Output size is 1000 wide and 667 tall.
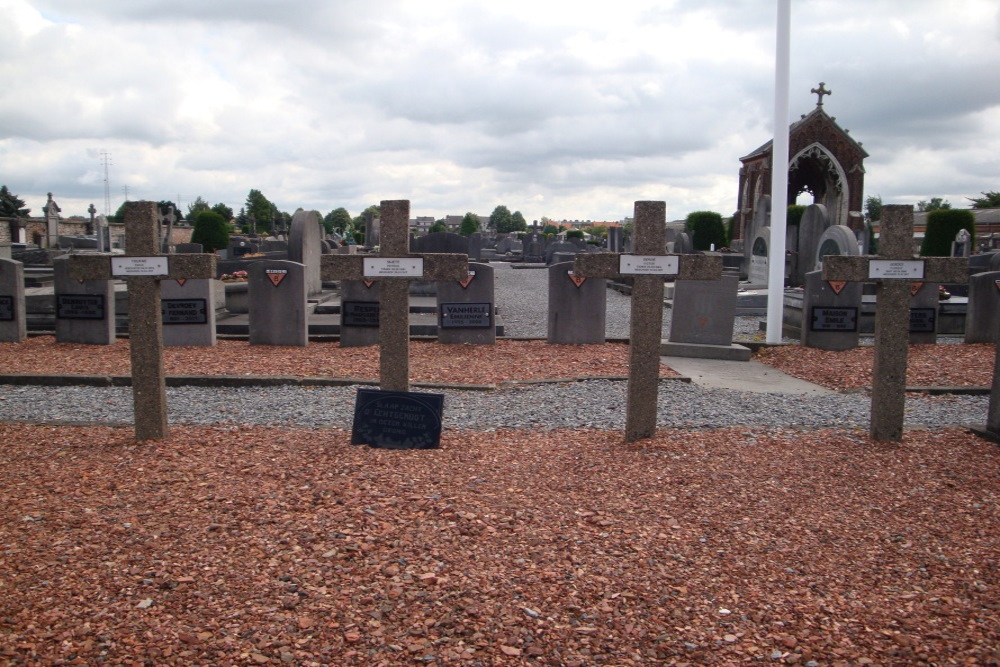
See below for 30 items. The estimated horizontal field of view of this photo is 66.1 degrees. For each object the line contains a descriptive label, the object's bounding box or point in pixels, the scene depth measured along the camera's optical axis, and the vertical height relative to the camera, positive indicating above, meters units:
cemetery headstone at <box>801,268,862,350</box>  11.89 -0.68
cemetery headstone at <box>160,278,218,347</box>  11.60 -0.81
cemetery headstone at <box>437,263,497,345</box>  11.77 -0.69
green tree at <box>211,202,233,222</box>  78.72 +5.31
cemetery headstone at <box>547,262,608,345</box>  12.05 -0.68
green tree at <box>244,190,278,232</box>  77.44 +5.73
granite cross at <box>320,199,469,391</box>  6.14 -0.09
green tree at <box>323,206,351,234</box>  76.81 +4.64
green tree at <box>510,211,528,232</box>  103.94 +5.98
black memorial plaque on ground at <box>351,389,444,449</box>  5.72 -1.17
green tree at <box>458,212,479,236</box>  79.69 +4.25
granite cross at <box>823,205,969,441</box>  6.21 -0.23
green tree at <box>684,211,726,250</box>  44.66 +2.20
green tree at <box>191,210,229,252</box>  36.56 +1.40
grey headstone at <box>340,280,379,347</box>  11.39 -0.73
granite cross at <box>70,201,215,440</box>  5.98 -0.30
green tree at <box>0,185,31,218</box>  61.52 +4.30
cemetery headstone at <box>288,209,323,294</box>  15.20 +0.45
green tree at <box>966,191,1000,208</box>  67.06 +6.44
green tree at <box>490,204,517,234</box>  104.15 +6.37
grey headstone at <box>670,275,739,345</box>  11.57 -0.63
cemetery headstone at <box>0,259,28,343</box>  11.65 -0.72
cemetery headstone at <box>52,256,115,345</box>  11.42 -0.79
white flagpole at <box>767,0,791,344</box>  11.20 +1.46
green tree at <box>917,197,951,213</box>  75.69 +7.02
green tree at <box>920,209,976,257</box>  28.61 +1.71
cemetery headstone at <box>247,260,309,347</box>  11.34 -0.60
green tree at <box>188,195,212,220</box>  93.62 +6.91
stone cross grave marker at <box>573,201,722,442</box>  6.06 -0.29
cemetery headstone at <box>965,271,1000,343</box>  12.54 -0.55
